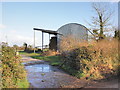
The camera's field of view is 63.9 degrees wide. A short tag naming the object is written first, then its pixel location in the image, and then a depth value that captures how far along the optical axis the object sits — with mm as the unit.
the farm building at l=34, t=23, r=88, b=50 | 15242
